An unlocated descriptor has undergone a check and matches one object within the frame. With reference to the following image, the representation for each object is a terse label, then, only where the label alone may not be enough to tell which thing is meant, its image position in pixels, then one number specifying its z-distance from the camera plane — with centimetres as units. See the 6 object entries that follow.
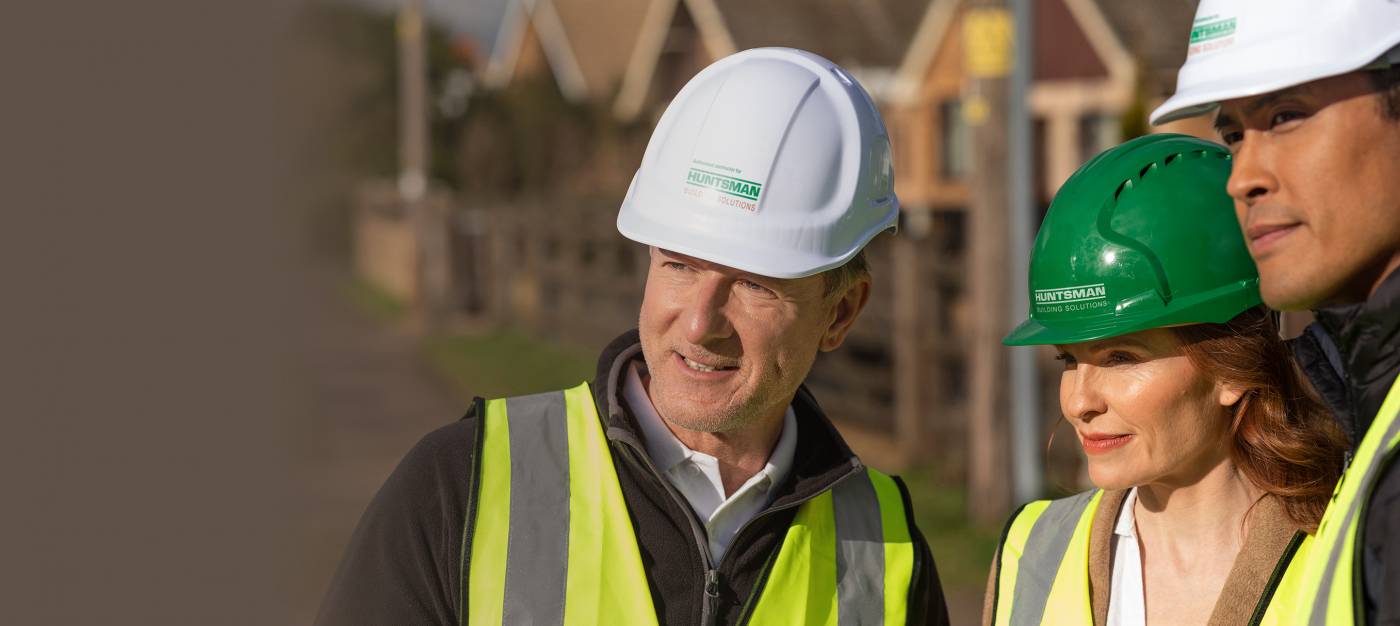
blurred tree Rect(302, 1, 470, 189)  3447
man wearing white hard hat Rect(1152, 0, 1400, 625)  213
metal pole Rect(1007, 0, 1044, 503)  846
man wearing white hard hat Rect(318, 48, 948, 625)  275
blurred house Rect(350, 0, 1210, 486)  1030
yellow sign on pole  833
